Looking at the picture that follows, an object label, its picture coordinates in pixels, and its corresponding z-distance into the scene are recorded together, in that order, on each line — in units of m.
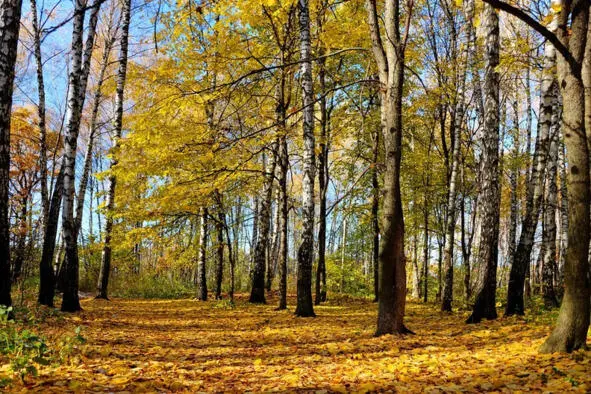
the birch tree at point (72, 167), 8.56
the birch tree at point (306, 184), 8.98
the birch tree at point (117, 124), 12.57
